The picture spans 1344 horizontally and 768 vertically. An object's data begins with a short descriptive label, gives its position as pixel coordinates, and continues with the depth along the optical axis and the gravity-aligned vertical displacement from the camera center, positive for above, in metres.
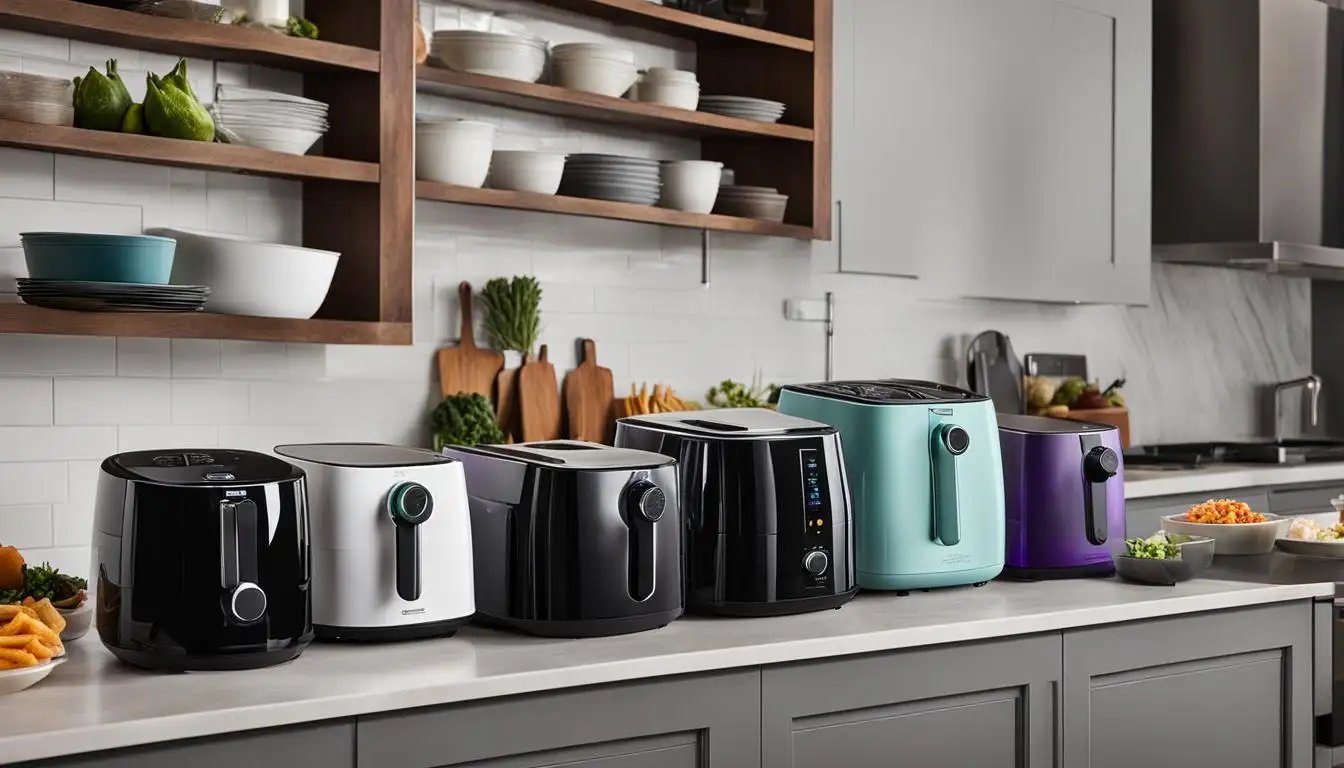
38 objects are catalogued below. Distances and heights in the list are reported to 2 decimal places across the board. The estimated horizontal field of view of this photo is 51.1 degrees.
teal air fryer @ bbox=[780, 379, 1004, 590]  2.24 -0.19
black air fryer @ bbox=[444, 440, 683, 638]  1.90 -0.24
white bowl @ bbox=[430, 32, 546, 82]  3.00 +0.67
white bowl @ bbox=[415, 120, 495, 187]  2.91 +0.45
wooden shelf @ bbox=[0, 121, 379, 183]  2.33 +0.38
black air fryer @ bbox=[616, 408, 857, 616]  2.06 -0.22
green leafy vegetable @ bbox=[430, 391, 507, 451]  3.11 -0.12
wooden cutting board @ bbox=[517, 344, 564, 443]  3.28 -0.07
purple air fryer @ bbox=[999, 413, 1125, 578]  2.40 -0.22
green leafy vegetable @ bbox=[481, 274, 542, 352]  3.24 +0.13
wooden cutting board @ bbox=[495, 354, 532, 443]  3.27 -0.08
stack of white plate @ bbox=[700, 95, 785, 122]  3.44 +0.65
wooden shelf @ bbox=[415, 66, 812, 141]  2.98 +0.60
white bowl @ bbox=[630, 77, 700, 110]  3.31 +0.65
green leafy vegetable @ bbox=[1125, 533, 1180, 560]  2.36 -0.30
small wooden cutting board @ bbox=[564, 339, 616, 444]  3.38 -0.07
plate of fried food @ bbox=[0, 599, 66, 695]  1.56 -0.32
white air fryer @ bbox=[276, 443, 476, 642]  1.82 -0.24
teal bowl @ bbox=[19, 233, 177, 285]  2.31 +0.18
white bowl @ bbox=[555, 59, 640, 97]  3.17 +0.67
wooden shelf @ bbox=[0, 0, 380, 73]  2.35 +0.59
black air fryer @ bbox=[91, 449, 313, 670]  1.66 -0.24
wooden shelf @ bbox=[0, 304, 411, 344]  2.30 +0.07
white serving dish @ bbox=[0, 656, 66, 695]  1.55 -0.35
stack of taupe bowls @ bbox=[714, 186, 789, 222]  3.47 +0.42
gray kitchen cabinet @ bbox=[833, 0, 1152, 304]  3.63 +0.63
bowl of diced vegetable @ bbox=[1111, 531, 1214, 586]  2.33 -0.31
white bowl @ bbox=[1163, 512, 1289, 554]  2.66 -0.31
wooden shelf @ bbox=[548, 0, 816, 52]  3.29 +0.84
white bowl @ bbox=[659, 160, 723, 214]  3.32 +0.44
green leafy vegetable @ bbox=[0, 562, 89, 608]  1.87 -0.30
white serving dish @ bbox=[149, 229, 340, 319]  2.53 +0.17
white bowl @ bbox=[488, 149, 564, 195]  3.04 +0.43
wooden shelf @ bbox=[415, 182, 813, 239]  2.90 +0.36
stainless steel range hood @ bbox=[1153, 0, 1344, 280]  4.68 +0.81
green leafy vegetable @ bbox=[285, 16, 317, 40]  2.64 +0.64
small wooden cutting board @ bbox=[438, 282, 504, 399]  3.19 +0.01
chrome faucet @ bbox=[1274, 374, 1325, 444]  5.40 -0.06
